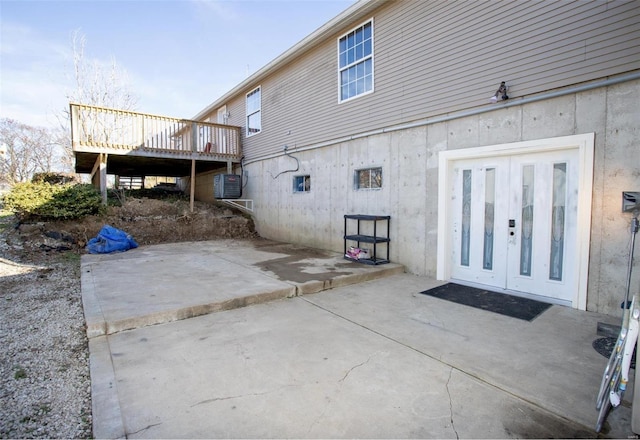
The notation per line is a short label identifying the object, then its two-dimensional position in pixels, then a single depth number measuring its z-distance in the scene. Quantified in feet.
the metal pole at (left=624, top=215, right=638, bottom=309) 10.51
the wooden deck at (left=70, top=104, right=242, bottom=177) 30.01
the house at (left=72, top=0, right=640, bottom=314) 12.90
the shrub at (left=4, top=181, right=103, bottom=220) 26.53
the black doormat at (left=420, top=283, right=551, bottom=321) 13.50
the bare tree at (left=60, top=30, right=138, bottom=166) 54.29
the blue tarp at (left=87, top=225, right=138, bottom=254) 26.08
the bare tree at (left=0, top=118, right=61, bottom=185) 80.64
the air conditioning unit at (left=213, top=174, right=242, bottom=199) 36.14
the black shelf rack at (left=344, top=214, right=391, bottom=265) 20.97
